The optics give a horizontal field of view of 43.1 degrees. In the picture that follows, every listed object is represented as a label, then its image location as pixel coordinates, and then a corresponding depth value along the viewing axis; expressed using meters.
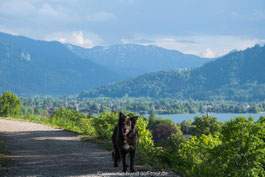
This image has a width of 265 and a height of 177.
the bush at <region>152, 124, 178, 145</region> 56.53
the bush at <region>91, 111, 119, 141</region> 13.63
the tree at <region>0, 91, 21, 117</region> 39.50
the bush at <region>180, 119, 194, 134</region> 79.24
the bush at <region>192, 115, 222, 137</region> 44.75
